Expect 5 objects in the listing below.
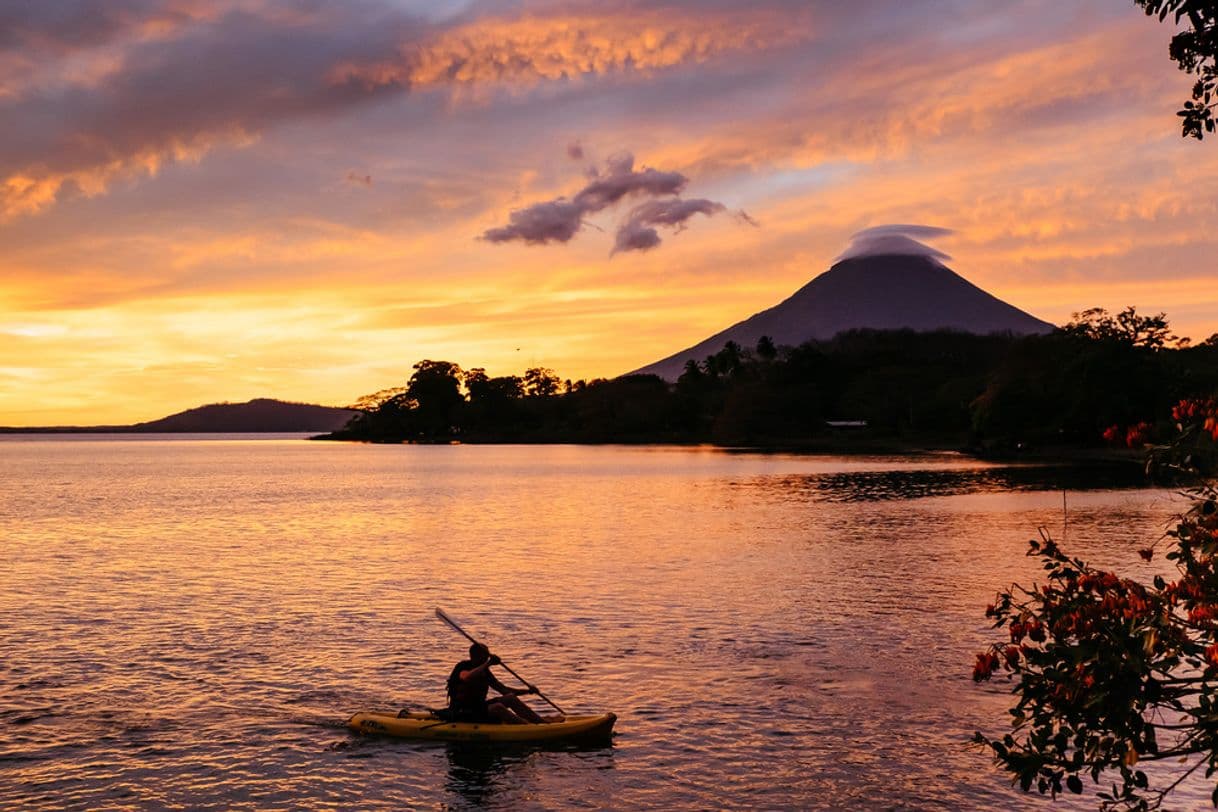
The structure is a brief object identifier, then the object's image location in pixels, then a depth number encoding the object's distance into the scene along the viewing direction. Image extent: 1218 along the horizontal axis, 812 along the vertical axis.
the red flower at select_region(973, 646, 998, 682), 10.19
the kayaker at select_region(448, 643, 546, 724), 18.94
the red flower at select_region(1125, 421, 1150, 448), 9.74
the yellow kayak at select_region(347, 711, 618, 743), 18.47
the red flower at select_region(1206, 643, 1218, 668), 7.66
